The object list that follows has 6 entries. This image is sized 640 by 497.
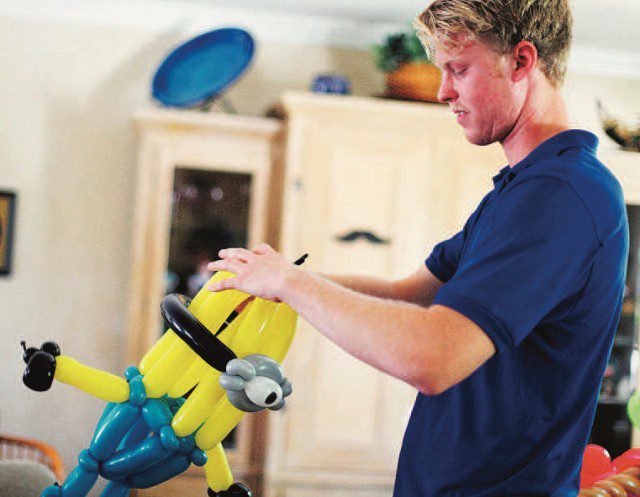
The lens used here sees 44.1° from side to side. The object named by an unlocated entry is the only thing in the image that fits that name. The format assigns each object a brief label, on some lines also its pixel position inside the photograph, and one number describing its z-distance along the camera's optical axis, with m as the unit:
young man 0.86
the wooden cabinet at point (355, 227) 3.08
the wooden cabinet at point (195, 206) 3.19
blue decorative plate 3.25
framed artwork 3.49
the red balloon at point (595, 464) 1.62
